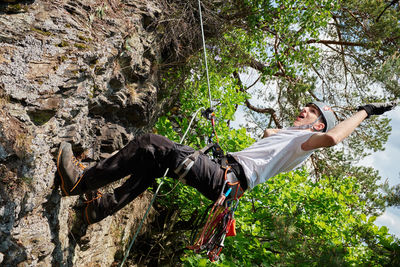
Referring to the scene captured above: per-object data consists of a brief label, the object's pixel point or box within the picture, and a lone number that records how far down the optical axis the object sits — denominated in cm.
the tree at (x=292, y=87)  461
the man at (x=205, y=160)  285
